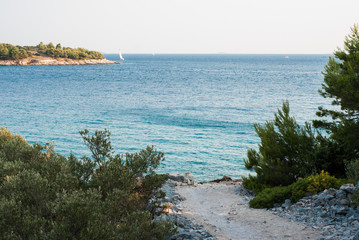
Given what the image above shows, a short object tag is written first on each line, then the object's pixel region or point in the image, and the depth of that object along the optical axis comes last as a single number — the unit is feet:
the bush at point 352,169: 39.01
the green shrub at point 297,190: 40.40
